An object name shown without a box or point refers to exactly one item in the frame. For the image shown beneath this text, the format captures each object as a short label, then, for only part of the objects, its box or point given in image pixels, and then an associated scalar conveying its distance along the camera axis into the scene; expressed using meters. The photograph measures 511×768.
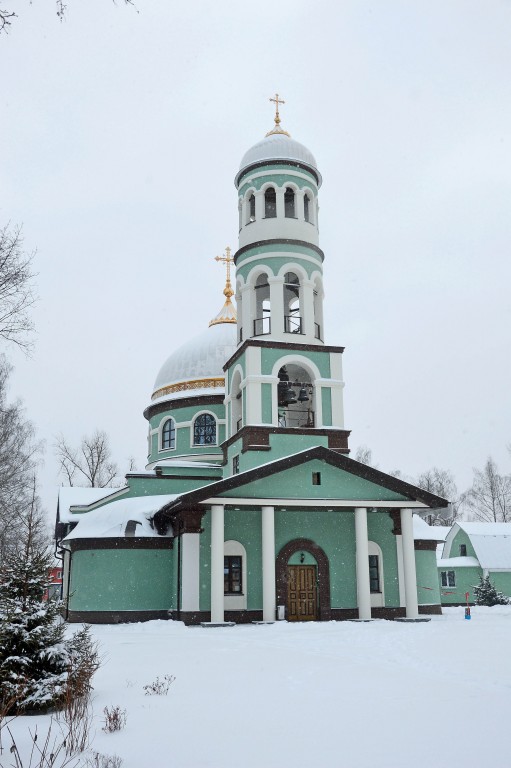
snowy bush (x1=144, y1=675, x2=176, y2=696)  8.88
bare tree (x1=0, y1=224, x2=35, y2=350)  11.64
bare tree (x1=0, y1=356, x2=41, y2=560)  30.45
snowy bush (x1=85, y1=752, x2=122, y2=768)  5.84
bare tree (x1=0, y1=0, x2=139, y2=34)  5.86
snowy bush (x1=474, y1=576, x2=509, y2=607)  34.91
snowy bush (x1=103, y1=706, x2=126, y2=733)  7.05
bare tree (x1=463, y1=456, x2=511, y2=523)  60.78
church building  21.88
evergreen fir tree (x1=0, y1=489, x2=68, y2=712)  7.80
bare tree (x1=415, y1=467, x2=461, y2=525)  70.19
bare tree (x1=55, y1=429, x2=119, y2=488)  50.09
